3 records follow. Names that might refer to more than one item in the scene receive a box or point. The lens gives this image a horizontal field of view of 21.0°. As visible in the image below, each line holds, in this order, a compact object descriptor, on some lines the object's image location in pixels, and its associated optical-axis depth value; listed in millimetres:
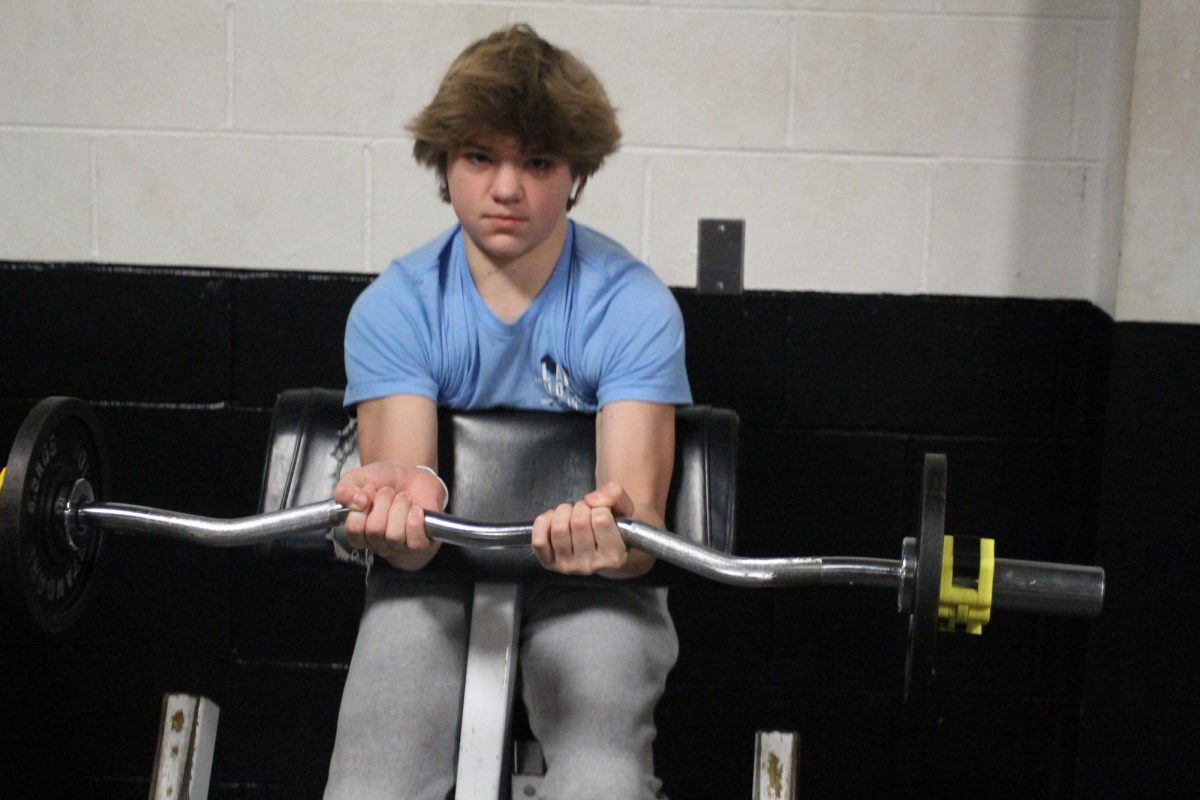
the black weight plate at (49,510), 3862
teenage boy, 3973
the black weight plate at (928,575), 3728
